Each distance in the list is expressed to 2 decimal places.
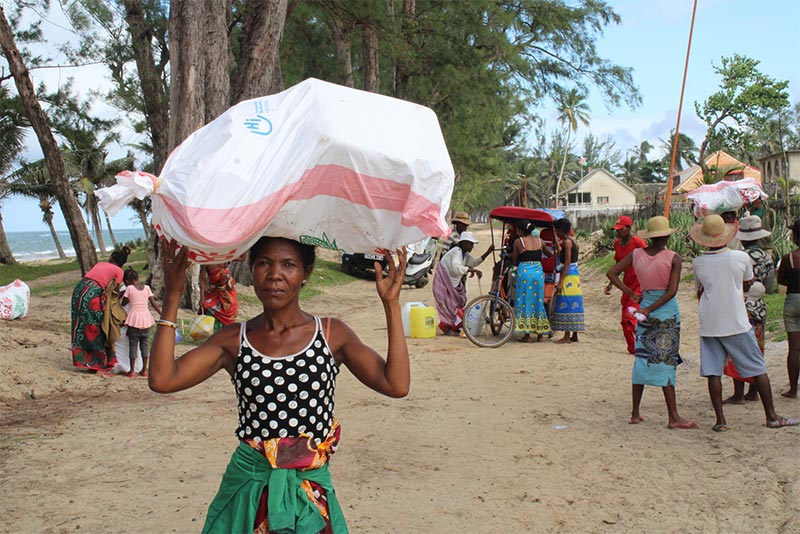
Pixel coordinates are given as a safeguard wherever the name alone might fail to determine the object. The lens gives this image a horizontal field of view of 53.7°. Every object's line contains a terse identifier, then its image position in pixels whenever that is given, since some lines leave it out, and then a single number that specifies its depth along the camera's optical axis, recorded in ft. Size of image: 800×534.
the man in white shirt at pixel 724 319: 20.68
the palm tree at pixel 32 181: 132.77
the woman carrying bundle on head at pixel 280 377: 8.52
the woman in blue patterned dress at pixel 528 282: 36.81
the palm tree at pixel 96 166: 146.00
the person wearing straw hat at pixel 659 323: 21.44
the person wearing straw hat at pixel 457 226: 39.81
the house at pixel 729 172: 55.77
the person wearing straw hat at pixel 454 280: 39.22
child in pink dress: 30.63
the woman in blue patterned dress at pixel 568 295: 37.22
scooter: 72.23
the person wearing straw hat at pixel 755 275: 23.20
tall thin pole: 40.31
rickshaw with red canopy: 37.04
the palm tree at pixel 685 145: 266.36
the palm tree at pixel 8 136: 91.28
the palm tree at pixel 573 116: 252.01
